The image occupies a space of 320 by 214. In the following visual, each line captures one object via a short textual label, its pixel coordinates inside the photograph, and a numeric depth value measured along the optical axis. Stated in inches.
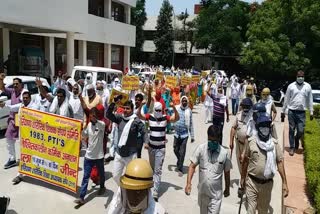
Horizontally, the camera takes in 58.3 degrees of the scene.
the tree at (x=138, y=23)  1677.3
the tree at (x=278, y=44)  729.9
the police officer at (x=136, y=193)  69.9
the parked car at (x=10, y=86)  303.1
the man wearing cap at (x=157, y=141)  190.8
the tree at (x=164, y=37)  1670.2
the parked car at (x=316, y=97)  588.0
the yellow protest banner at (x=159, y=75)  541.8
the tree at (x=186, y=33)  1648.9
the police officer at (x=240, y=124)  204.1
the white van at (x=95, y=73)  464.6
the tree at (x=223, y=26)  1332.1
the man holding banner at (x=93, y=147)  181.3
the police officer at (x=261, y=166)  138.8
